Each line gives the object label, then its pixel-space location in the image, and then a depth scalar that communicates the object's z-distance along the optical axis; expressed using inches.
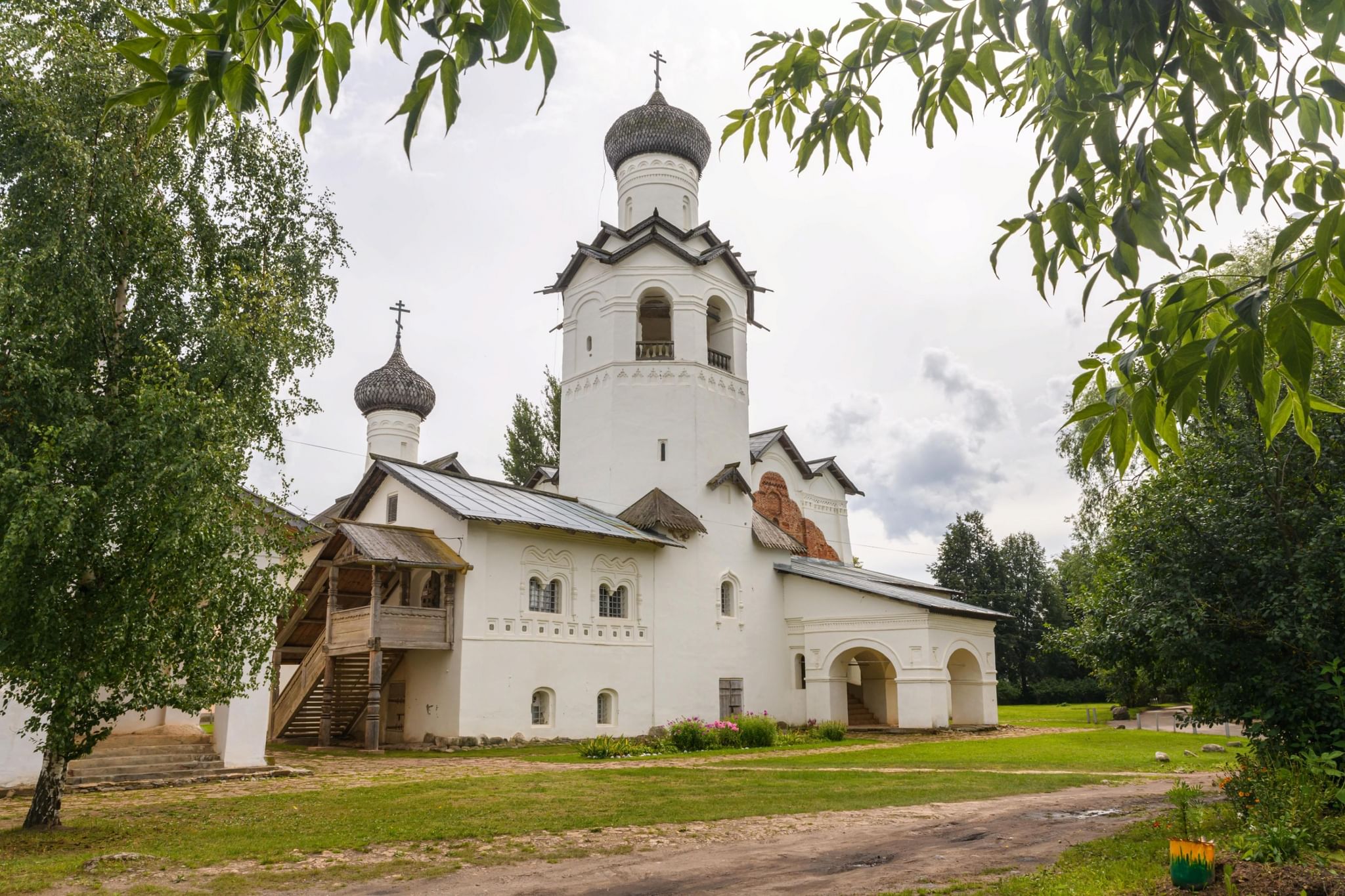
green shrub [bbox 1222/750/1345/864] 233.5
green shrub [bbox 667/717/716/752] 786.8
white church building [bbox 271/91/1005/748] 832.9
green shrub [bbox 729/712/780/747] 829.8
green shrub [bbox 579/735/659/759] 720.3
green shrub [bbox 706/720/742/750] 818.8
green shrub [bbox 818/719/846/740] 897.5
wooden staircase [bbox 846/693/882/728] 1121.4
